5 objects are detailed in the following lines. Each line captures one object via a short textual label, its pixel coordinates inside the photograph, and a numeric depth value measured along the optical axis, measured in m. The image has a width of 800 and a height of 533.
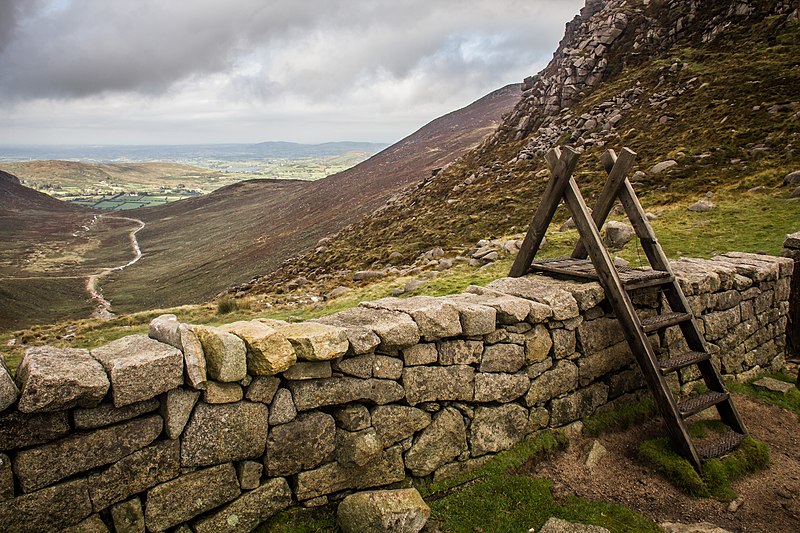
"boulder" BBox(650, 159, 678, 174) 29.11
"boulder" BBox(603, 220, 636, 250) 18.83
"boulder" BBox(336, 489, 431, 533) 6.05
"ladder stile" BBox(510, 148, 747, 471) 7.70
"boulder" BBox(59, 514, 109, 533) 5.08
